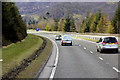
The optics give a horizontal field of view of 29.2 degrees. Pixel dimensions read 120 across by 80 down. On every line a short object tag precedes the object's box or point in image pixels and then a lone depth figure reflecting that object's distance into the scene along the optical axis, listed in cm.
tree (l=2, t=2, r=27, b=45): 3800
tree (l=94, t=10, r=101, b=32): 13448
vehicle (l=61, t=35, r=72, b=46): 3956
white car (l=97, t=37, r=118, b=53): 2384
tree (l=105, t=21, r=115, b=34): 11866
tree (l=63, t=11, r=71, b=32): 15241
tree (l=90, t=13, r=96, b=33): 13800
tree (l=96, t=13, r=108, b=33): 12650
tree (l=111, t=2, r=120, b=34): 11422
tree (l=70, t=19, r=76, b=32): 15500
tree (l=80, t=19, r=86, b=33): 15131
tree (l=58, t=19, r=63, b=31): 18400
